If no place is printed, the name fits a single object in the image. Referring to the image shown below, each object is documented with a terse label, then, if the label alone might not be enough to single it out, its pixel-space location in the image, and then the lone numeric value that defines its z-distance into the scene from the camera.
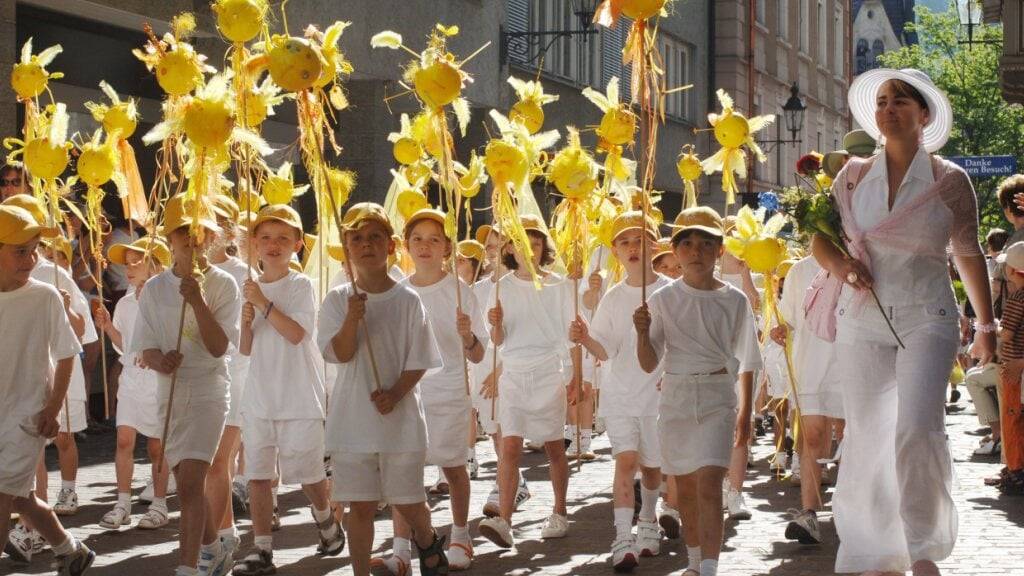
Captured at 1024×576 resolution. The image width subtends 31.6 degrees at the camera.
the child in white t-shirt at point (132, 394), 10.84
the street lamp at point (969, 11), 36.22
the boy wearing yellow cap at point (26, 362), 8.09
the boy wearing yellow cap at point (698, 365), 8.30
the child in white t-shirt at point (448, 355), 9.39
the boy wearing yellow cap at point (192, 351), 8.27
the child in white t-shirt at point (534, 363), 10.50
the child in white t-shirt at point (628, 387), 9.87
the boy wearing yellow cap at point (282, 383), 9.45
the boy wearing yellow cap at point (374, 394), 7.95
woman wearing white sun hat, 7.48
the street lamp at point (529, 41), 26.58
